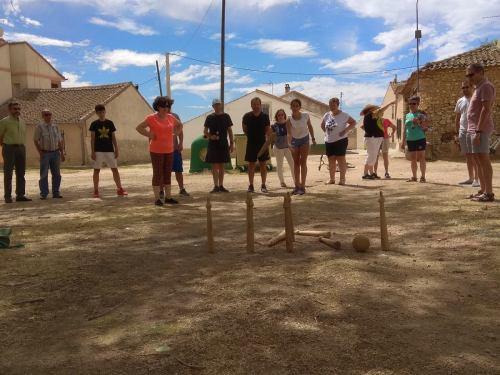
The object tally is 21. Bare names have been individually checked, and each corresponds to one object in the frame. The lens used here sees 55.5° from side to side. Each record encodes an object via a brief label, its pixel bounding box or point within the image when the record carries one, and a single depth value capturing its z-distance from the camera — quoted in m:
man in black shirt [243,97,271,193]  8.30
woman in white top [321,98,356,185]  8.91
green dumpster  15.29
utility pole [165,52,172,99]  32.41
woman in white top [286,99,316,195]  8.10
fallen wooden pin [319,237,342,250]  4.20
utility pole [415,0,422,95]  20.47
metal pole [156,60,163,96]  38.23
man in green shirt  8.35
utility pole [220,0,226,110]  20.98
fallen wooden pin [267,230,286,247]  4.42
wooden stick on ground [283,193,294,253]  4.12
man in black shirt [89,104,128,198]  8.42
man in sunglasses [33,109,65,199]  8.59
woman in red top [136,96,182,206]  7.20
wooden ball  4.06
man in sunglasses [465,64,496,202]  6.05
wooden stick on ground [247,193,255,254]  4.09
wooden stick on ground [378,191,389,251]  4.11
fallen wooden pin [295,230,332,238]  4.46
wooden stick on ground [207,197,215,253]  4.33
